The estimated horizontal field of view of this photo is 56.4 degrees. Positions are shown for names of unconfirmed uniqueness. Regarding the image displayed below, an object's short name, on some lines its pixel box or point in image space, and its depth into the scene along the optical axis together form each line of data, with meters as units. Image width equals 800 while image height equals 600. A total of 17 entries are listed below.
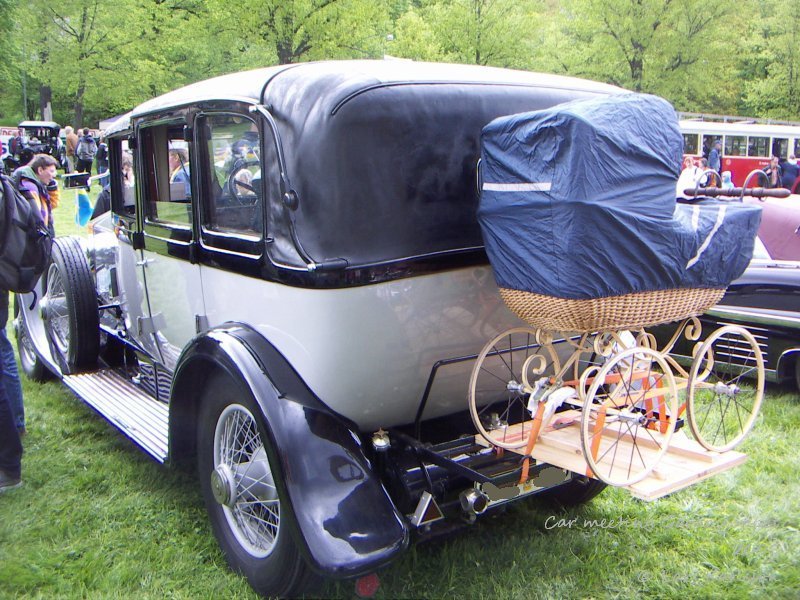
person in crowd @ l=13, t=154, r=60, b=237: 6.36
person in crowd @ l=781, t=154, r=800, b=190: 19.75
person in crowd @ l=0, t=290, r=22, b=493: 3.88
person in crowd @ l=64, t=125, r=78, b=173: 22.34
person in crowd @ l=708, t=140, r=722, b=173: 22.92
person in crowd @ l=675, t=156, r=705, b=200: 12.68
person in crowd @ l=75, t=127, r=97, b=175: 20.66
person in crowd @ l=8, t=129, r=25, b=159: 19.39
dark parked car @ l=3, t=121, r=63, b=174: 24.78
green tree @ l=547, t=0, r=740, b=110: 24.41
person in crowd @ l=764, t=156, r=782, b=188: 19.31
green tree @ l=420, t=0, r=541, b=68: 22.56
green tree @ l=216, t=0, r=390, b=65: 18.72
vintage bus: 24.55
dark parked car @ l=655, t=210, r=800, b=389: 5.37
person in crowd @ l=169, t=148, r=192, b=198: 3.76
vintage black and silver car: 2.74
